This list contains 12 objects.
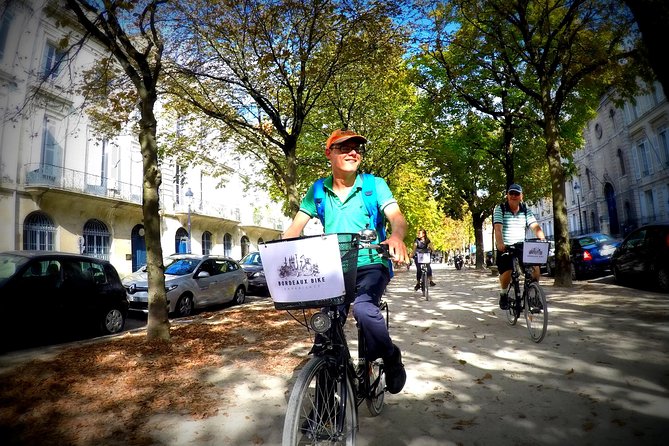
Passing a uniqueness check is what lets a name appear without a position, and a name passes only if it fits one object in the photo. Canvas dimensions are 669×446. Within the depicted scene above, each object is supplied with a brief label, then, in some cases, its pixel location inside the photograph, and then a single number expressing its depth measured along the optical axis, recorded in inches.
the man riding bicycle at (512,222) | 224.7
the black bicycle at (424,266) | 407.8
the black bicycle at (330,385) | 80.7
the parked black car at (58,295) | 245.8
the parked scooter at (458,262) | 1147.9
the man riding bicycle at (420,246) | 447.2
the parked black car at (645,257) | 340.5
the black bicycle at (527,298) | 200.7
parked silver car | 395.2
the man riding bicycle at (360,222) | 99.9
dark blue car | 521.0
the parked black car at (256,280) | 620.1
